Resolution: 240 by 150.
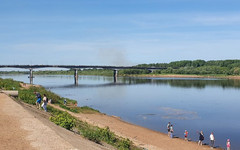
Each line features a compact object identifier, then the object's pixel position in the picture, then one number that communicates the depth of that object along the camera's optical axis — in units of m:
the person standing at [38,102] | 28.39
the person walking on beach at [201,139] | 27.28
